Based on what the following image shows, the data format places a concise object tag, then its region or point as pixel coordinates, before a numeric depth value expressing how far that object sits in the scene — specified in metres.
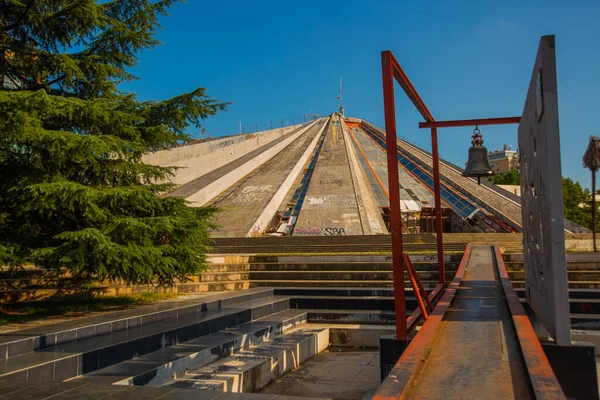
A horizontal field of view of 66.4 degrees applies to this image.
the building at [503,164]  86.62
